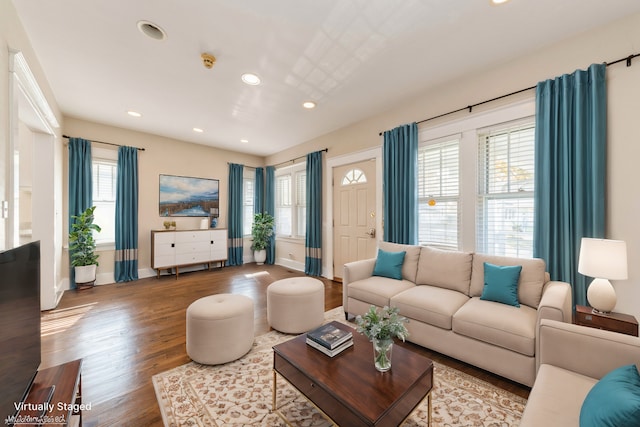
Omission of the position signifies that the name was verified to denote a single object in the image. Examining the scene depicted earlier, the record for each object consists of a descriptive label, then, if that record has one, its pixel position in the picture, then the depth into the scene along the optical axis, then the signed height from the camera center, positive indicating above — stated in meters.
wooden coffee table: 1.21 -0.90
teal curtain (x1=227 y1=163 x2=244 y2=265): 6.09 -0.07
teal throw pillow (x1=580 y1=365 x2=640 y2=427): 0.80 -0.65
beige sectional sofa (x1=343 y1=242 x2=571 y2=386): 1.83 -0.81
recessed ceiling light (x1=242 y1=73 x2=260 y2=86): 2.85 +1.54
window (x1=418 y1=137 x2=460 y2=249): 3.20 +0.26
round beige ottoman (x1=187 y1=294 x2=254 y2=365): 2.10 -1.00
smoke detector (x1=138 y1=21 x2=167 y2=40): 2.13 +1.57
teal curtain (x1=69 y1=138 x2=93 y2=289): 4.20 +0.57
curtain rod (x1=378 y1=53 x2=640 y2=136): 2.05 +1.24
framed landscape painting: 5.26 +0.38
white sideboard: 4.86 -0.71
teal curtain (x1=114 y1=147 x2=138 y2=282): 4.64 -0.06
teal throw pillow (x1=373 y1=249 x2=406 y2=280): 3.03 -0.63
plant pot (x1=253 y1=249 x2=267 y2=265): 6.26 -1.06
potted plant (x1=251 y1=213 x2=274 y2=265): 6.23 -0.51
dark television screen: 0.99 -0.50
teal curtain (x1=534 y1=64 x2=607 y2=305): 2.16 +0.40
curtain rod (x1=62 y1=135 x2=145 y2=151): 4.53 +1.25
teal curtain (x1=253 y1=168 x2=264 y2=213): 6.54 +0.53
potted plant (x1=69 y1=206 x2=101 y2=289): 4.08 -0.57
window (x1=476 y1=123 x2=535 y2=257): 2.66 +0.24
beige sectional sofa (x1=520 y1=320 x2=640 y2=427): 1.11 -0.83
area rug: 1.58 -1.28
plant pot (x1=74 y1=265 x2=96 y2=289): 4.09 -1.01
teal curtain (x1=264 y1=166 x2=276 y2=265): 6.31 +0.33
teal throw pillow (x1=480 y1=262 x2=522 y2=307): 2.21 -0.63
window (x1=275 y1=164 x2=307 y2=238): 5.77 +0.26
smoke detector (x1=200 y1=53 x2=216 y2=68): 2.48 +1.51
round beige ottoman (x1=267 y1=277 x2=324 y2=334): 2.62 -0.99
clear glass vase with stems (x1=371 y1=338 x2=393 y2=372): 1.43 -0.81
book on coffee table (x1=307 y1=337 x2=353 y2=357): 1.60 -0.87
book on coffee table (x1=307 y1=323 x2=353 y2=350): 1.63 -0.83
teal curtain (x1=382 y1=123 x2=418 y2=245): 3.45 +0.41
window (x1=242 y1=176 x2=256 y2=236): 6.47 +0.28
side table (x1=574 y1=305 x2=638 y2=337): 1.71 -0.75
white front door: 4.13 +0.00
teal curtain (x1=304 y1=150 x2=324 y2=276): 5.02 -0.06
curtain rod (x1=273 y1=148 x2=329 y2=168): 4.90 +1.20
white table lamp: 1.76 -0.38
